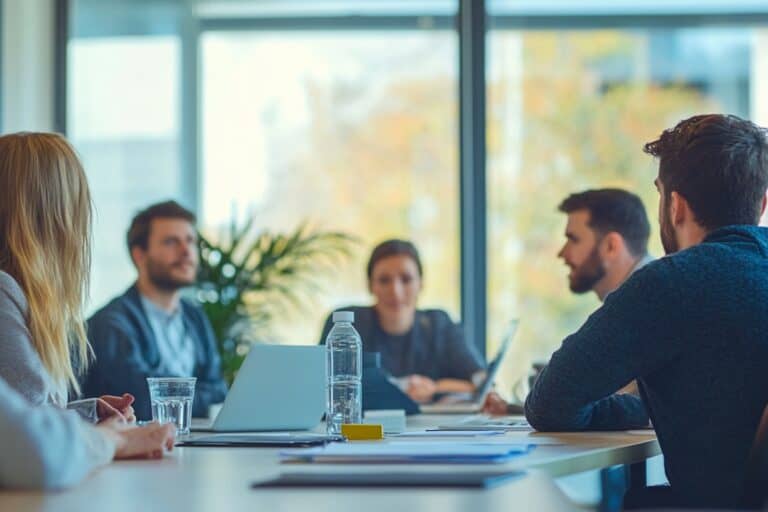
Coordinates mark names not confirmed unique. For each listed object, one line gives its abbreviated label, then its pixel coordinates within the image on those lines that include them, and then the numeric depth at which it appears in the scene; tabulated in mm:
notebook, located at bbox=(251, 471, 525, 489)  2349
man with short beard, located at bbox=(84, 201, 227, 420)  6496
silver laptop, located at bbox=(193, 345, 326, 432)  3978
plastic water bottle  3890
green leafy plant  8014
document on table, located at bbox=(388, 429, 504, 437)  3518
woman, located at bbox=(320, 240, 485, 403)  7265
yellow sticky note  3430
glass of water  3812
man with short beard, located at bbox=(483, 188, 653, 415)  5639
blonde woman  3196
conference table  2126
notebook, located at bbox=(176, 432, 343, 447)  3295
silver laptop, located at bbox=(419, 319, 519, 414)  5488
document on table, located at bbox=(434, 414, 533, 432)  3831
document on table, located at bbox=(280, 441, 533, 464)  2695
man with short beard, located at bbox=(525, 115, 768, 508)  3191
